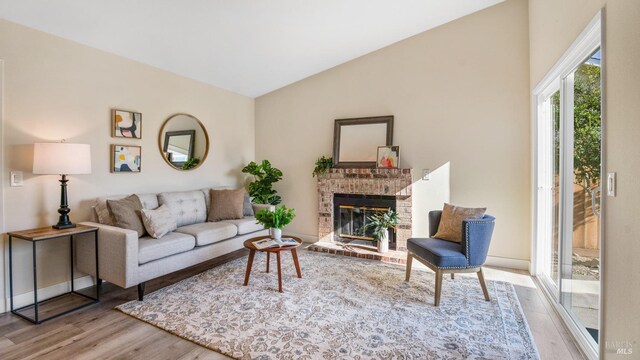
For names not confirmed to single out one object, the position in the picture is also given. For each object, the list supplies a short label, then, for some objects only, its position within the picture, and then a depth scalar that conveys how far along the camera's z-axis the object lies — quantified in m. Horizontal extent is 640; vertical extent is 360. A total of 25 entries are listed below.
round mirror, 4.11
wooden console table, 2.49
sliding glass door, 2.04
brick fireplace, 4.26
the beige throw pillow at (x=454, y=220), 3.06
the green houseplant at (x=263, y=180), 5.02
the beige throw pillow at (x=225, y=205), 4.21
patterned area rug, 2.12
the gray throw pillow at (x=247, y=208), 4.53
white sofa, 2.74
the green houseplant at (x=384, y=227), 4.24
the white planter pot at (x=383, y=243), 4.24
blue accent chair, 2.75
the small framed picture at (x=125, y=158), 3.49
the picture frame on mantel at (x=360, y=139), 4.48
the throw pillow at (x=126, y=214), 3.09
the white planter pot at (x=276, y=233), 3.33
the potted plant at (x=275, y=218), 3.28
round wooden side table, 3.05
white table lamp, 2.62
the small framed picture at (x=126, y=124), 3.48
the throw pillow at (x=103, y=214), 3.12
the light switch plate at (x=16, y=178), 2.72
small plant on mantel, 4.75
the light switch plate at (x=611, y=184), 1.57
